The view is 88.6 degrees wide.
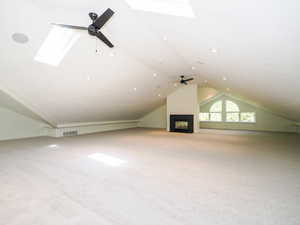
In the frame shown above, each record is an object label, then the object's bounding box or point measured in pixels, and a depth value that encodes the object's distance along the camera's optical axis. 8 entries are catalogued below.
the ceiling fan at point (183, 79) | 7.76
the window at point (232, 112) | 10.17
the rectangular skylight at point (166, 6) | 2.70
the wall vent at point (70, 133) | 7.83
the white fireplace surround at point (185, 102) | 9.34
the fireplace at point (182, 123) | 9.30
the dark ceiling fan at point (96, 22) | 2.92
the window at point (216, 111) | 10.71
